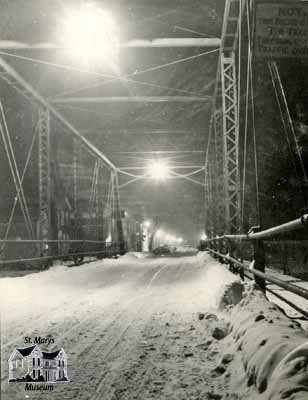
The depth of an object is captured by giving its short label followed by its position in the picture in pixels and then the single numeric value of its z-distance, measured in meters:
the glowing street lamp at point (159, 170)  23.98
